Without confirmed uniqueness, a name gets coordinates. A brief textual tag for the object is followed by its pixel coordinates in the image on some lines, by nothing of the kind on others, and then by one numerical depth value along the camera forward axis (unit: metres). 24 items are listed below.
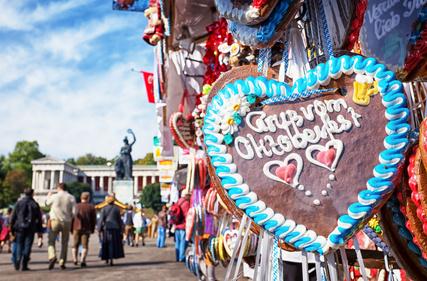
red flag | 13.10
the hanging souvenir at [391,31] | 1.82
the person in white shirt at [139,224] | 18.75
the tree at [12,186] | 62.70
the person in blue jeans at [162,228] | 16.30
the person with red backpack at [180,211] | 6.69
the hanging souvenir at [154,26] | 4.93
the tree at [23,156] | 84.50
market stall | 1.12
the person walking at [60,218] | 8.82
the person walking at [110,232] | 9.80
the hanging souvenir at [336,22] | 1.45
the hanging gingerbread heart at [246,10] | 1.44
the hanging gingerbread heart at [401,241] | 1.13
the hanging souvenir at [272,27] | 1.47
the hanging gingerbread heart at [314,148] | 1.12
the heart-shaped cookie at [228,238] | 3.47
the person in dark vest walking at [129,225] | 16.83
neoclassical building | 79.38
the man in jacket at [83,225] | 9.26
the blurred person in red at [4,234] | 13.81
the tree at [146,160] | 94.42
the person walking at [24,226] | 8.64
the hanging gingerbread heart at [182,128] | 5.64
